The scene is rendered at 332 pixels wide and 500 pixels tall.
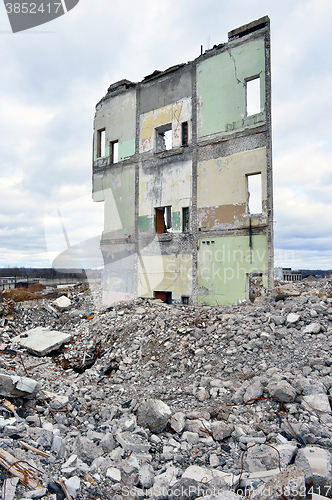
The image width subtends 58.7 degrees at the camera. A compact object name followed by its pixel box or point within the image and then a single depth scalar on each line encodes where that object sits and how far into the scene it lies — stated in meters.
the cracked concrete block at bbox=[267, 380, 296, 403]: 4.04
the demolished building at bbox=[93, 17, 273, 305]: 9.60
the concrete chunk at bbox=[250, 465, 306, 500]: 2.59
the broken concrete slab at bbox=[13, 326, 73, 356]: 8.46
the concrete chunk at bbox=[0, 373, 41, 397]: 4.47
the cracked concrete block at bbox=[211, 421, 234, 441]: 3.64
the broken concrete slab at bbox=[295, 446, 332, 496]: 2.70
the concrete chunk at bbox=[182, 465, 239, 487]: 2.90
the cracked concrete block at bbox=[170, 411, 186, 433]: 3.93
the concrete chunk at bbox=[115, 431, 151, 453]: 3.57
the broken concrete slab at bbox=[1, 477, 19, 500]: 2.52
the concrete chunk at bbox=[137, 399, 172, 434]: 4.03
